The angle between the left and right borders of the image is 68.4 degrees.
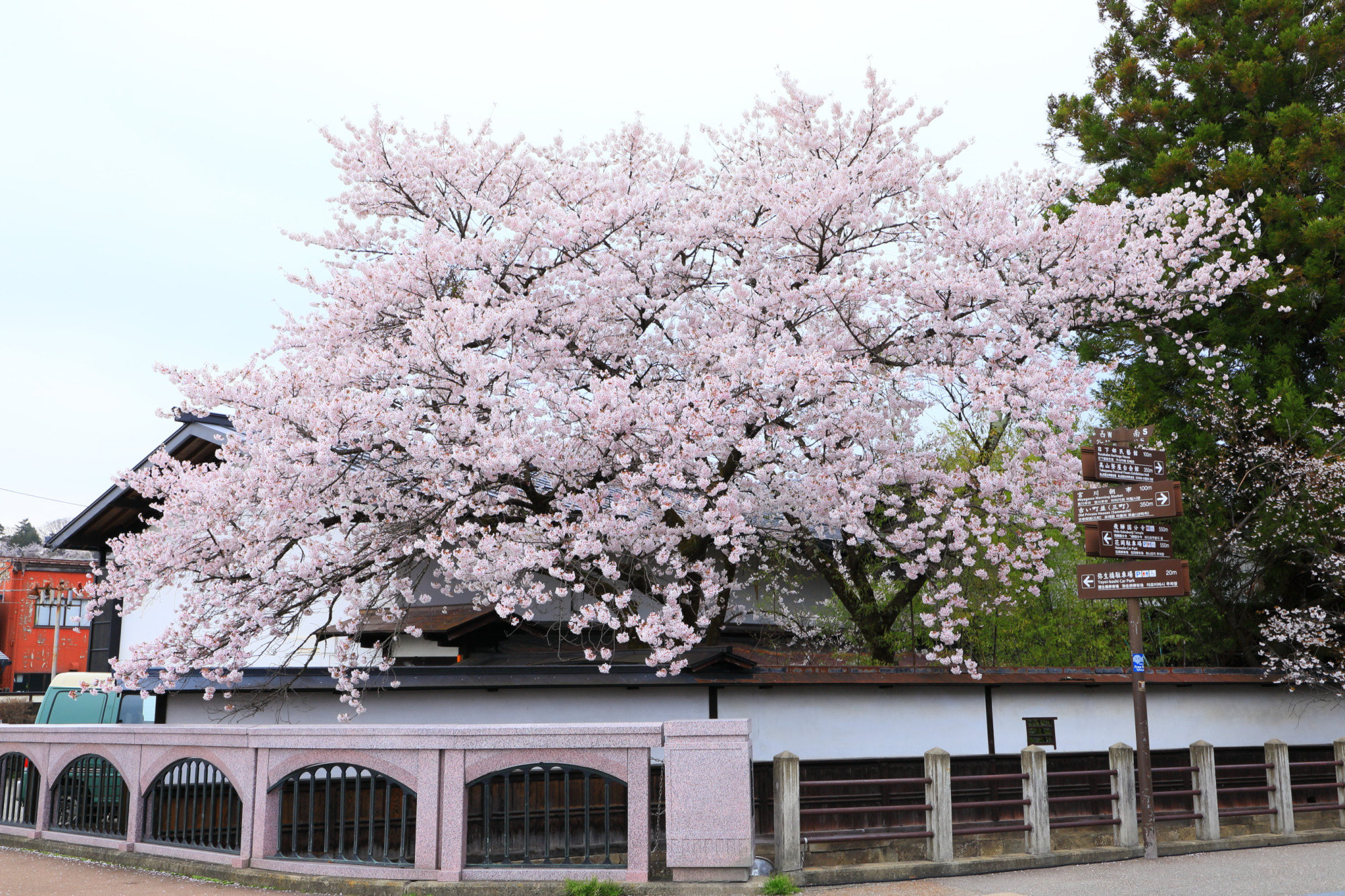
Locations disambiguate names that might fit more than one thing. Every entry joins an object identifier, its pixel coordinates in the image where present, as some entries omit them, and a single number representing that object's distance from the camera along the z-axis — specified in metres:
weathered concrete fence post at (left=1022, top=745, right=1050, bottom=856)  10.94
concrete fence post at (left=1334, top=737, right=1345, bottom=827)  14.04
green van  19.56
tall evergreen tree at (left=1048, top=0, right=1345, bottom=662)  18.59
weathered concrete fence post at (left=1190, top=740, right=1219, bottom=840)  12.46
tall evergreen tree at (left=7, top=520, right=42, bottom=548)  104.62
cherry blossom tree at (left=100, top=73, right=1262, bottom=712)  13.27
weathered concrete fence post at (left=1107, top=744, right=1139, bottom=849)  11.64
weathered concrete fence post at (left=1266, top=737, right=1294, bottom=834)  13.14
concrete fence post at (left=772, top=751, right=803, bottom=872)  9.52
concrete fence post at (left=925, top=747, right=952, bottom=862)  10.39
